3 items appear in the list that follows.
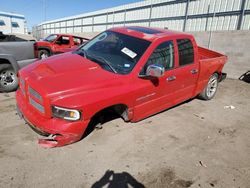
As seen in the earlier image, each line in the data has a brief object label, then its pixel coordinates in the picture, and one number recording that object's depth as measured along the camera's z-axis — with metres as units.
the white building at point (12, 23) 52.81
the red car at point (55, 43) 11.77
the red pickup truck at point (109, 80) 3.11
